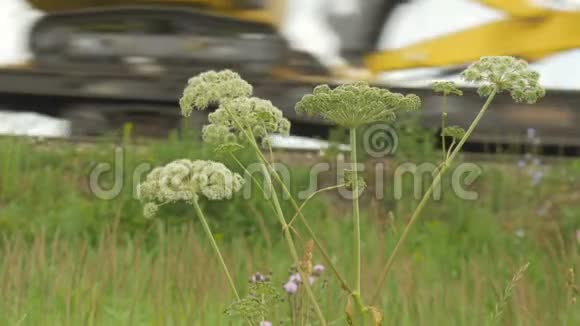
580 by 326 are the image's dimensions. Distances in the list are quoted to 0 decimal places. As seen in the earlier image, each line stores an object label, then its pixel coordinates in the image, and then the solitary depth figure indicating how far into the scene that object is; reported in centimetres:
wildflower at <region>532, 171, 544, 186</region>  461
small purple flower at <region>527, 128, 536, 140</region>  518
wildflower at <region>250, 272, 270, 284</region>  206
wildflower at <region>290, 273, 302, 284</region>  210
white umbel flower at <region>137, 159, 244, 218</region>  181
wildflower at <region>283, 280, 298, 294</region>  210
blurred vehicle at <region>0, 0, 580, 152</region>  539
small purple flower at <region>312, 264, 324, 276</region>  216
